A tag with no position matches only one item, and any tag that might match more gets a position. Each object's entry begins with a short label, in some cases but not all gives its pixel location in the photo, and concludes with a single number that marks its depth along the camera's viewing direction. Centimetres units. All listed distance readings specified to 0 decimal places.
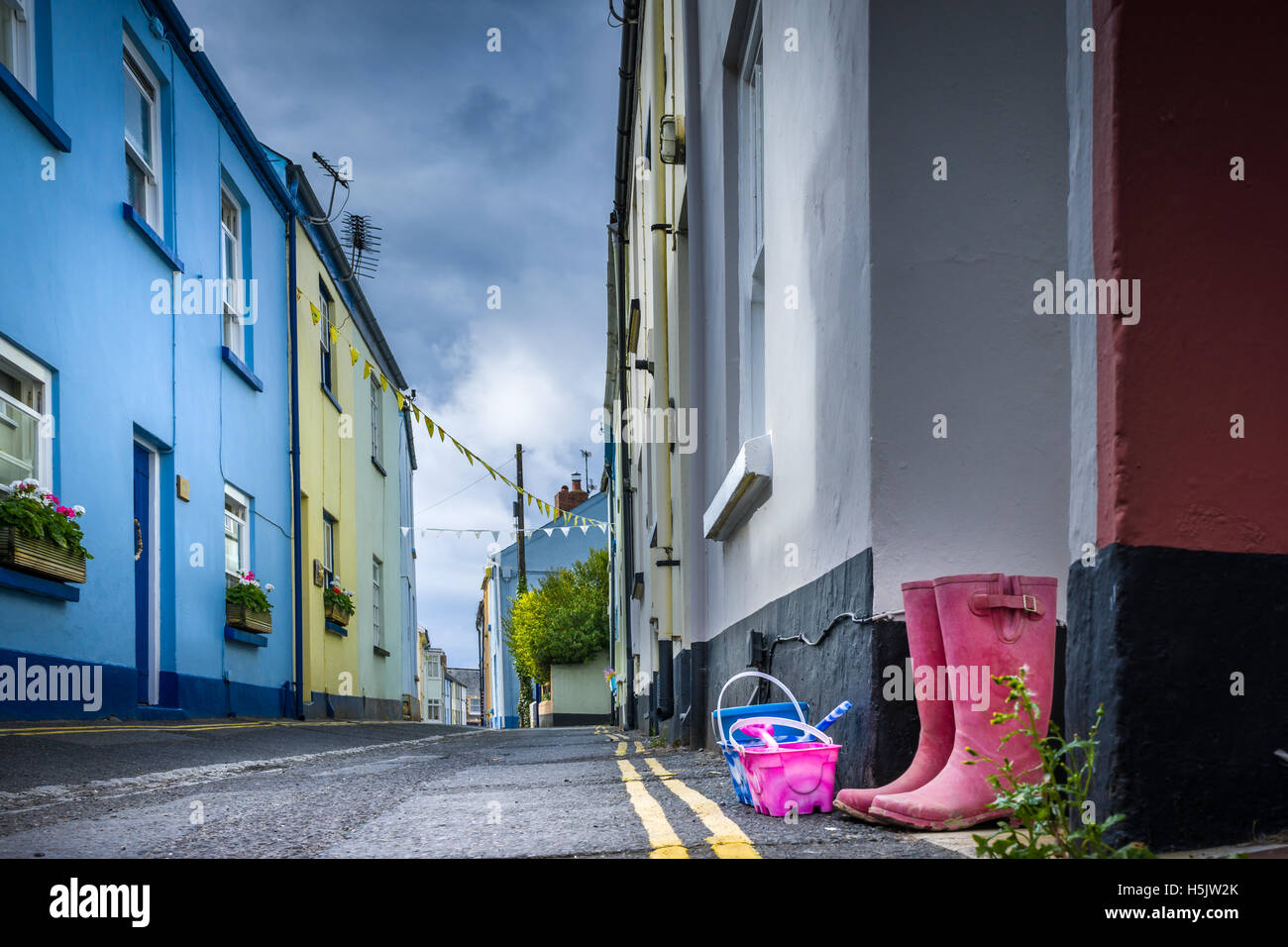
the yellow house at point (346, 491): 1416
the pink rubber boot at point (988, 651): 284
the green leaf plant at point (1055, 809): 205
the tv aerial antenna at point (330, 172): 1511
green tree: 3186
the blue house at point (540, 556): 4159
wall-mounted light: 853
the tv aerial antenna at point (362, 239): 1792
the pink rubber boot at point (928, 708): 303
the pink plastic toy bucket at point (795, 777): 322
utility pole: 3779
